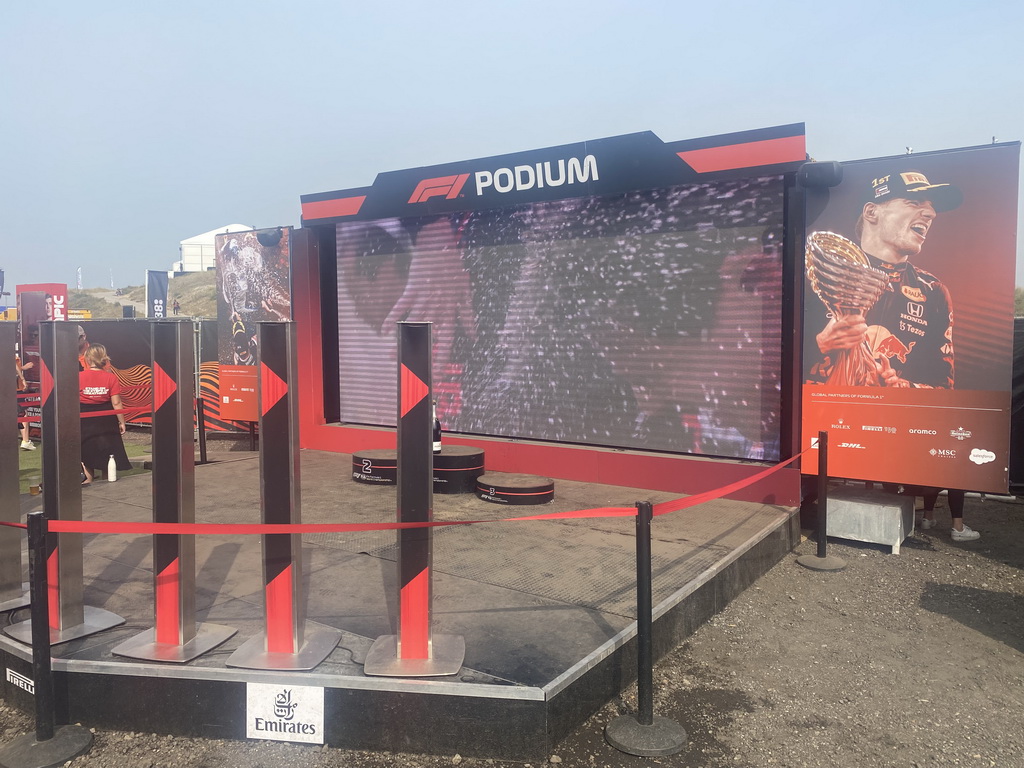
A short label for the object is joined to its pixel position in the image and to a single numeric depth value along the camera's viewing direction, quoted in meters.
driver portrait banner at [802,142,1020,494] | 6.25
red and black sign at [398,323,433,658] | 3.52
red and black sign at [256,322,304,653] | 3.59
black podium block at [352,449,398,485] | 8.41
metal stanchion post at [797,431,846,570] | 6.27
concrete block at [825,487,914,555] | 6.70
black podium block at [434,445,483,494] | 7.98
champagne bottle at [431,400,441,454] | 8.48
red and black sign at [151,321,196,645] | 3.78
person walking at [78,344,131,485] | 8.27
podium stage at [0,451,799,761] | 3.39
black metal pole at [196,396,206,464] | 9.76
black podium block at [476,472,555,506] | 7.39
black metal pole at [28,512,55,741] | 3.41
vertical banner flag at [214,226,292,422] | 11.01
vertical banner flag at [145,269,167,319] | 31.30
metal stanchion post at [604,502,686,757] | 3.40
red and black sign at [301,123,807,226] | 7.28
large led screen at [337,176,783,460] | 7.59
